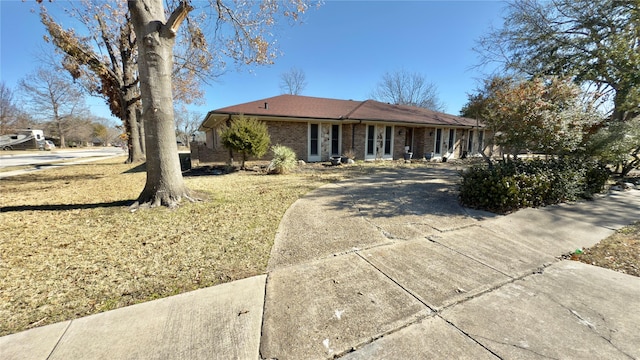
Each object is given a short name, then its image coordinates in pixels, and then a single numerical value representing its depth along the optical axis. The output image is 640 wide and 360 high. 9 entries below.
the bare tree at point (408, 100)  36.22
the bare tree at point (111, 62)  11.37
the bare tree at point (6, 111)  30.80
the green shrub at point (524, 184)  5.16
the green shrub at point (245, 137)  9.96
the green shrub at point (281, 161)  10.17
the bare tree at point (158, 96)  4.86
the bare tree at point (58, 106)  36.44
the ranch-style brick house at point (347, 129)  12.94
